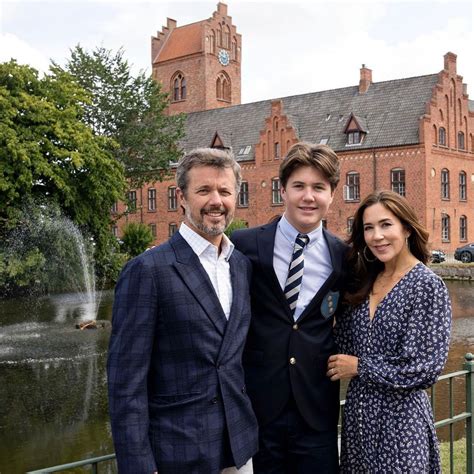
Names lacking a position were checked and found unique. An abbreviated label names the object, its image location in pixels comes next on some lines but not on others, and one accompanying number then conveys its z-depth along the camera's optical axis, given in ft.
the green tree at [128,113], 111.45
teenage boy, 11.15
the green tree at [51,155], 70.59
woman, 10.61
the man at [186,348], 9.14
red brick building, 122.21
